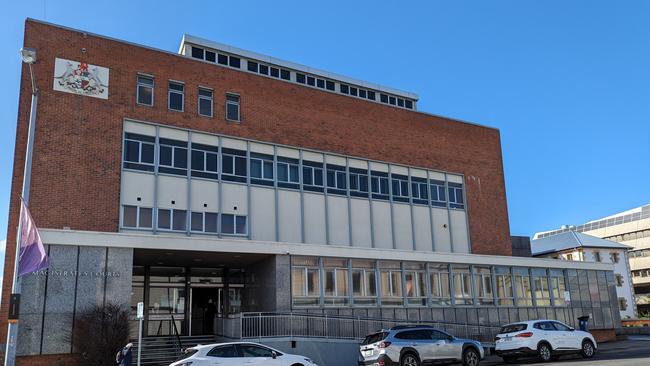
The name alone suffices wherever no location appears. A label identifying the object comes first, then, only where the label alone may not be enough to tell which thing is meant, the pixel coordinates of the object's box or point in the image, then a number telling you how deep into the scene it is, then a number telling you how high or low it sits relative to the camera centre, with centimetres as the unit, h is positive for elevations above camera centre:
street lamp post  1384 +321
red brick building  2200 +503
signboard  1614 +21
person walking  1664 -107
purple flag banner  1471 +179
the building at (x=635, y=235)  8094 +1008
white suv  2091 -132
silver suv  1817 -127
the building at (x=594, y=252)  6119 +538
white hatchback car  1538 -113
